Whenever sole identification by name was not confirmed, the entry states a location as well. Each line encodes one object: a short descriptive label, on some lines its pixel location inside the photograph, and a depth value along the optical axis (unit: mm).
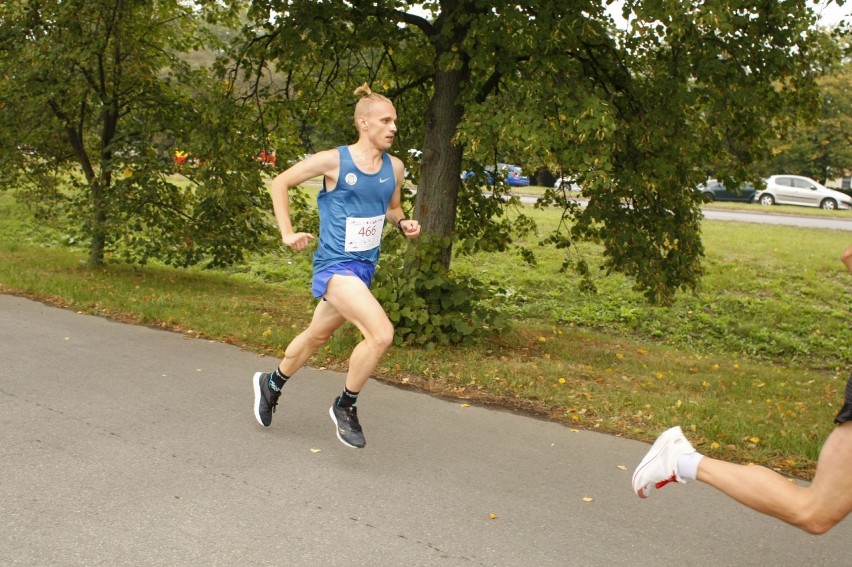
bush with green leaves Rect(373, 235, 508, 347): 8719
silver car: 37562
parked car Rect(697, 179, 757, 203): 40594
